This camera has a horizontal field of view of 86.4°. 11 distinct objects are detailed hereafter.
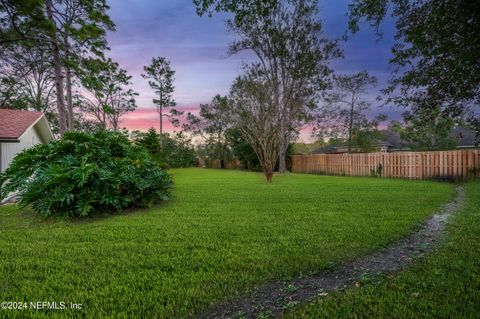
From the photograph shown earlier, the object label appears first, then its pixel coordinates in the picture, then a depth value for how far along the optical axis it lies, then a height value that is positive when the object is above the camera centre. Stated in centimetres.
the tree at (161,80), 3100 +1005
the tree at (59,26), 617 +463
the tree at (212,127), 3741 +530
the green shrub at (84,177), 513 -33
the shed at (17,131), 956 +136
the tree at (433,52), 347 +169
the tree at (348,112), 2316 +465
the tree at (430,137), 2400 +213
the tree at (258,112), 1208 +288
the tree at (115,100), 2793 +724
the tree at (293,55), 1845 +802
